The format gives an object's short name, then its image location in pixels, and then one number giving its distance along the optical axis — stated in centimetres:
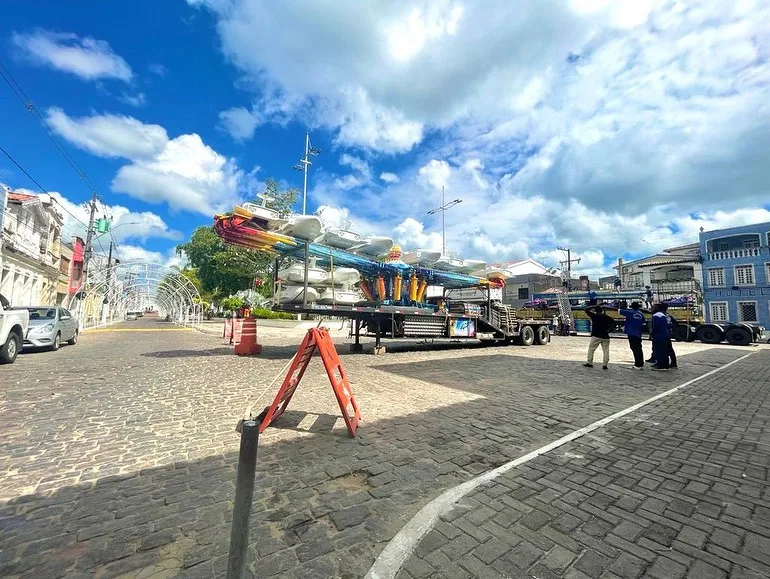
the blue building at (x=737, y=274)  3053
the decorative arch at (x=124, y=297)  2484
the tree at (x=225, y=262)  3522
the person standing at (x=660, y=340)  959
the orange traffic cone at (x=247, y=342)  1180
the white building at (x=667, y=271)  3494
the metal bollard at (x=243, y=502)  160
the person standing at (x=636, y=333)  980
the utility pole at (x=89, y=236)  2442
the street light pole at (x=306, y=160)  2886
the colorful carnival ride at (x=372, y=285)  1044
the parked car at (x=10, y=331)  901
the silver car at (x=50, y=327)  1184
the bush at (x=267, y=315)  3838
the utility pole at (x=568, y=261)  4592
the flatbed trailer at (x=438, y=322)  1198
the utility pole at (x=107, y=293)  3216
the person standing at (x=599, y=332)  988
